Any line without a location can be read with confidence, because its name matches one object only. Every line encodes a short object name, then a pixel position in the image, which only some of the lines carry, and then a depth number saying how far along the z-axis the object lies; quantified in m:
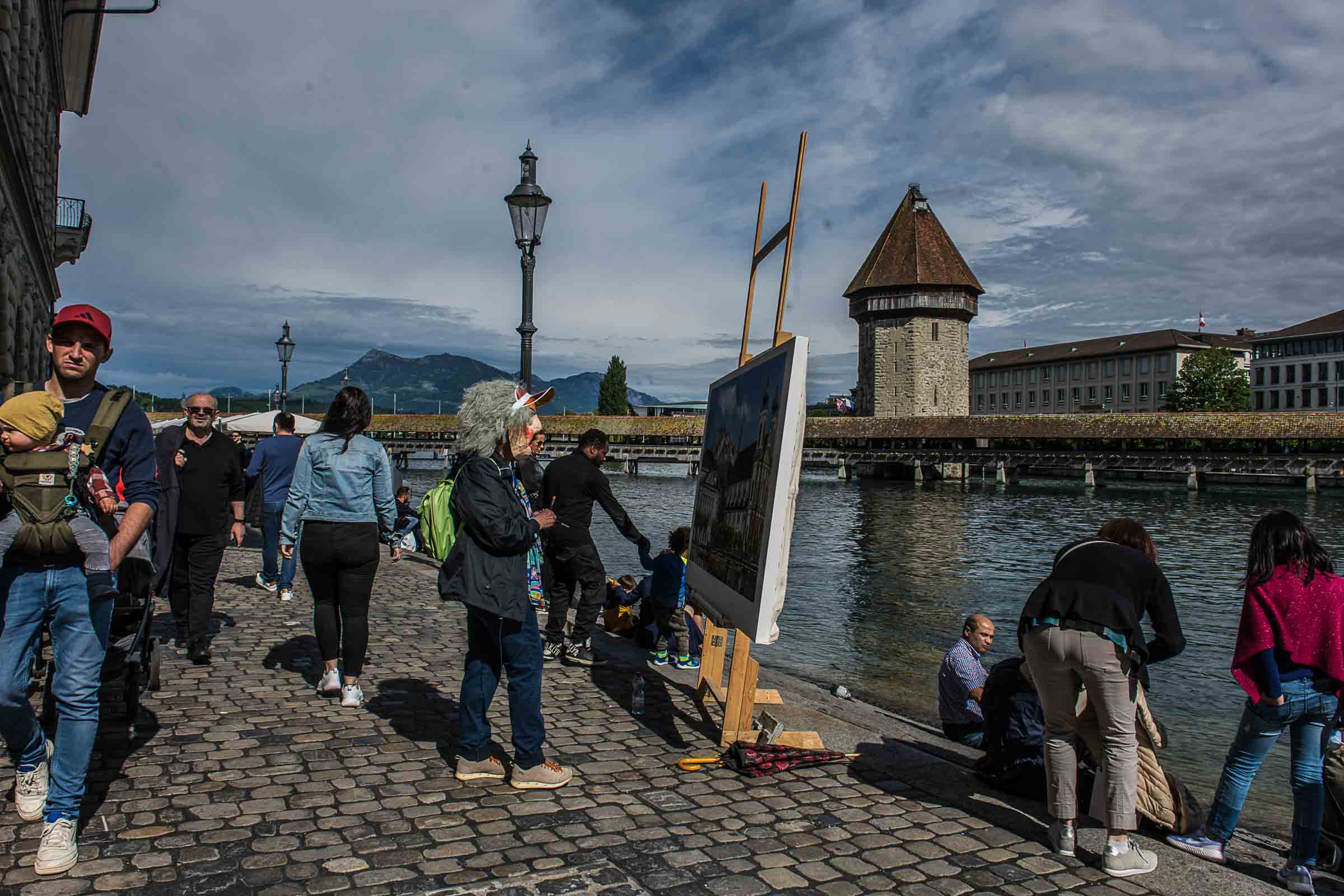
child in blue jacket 7.31
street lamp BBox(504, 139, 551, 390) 9.50
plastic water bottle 5.55
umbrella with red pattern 4.49
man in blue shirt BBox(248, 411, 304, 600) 9.13
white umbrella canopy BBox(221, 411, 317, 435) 19.92
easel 4.62
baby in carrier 3.09
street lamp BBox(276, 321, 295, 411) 27.12
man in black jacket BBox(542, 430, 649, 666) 6.98
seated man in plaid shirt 5.69
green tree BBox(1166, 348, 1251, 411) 81.94
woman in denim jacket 5.36
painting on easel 3.93
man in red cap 3.17
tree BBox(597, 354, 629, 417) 106.69
